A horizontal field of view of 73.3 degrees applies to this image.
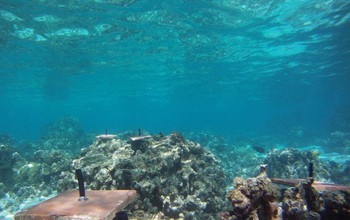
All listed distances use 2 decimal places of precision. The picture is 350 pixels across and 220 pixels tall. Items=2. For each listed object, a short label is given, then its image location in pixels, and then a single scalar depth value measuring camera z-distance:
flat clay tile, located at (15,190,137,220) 3.81
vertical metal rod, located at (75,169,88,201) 4.36
